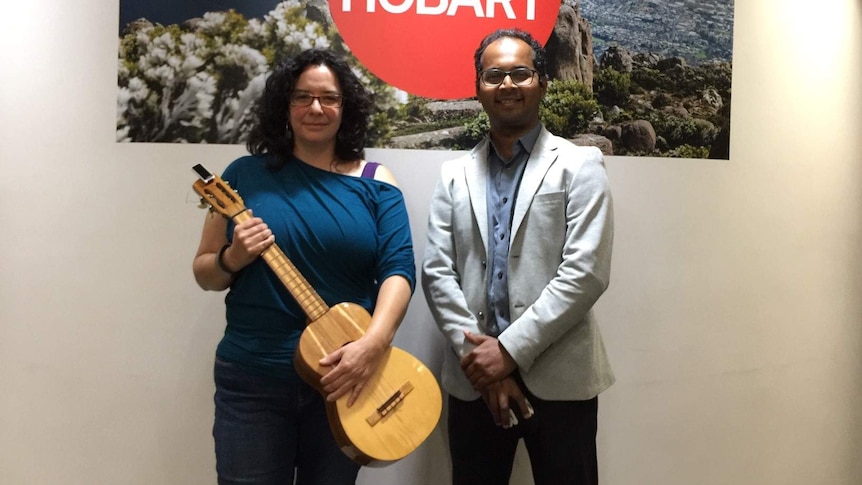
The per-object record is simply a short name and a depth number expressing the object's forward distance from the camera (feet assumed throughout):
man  4.77
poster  6.42
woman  4.72
